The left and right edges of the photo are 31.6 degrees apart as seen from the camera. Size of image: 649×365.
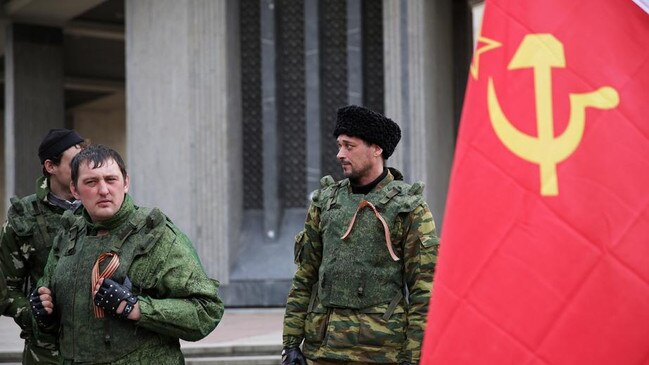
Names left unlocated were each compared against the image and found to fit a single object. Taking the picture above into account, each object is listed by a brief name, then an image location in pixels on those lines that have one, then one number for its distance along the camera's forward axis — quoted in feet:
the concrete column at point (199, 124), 45.19
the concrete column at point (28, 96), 66.28
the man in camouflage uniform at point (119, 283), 13.55
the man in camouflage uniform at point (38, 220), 18.05
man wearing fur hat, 15.72
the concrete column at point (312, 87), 44.52
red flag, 8.50
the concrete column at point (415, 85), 42.45
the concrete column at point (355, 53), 44.04
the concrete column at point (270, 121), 45.19
